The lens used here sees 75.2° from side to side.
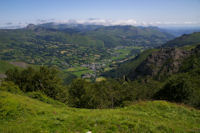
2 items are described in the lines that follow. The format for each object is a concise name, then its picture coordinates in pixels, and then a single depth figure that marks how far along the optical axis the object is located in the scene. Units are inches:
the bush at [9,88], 1567.4
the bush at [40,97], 1480.3
